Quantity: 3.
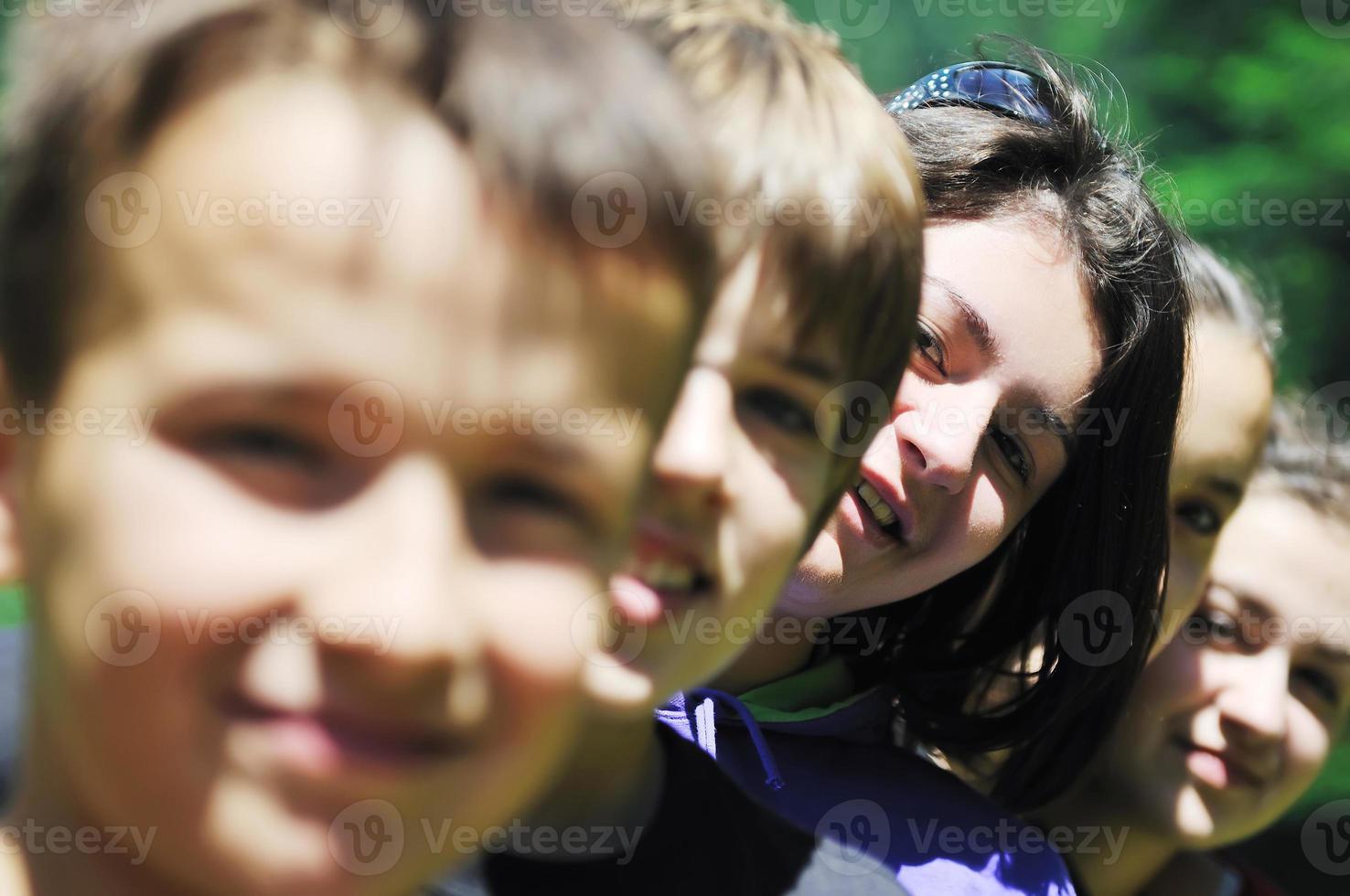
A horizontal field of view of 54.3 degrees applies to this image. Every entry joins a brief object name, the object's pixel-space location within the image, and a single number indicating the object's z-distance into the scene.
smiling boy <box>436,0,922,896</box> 0.88
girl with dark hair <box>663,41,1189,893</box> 1.46
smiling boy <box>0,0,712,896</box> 0.61
